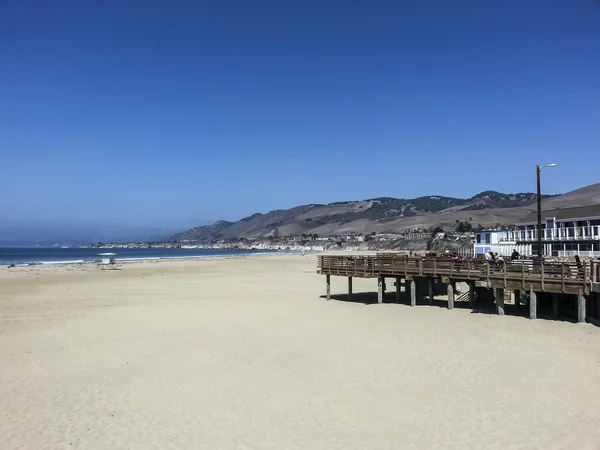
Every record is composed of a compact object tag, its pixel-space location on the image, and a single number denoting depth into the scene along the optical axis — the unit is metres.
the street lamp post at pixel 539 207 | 24.26
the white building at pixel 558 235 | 35.50
